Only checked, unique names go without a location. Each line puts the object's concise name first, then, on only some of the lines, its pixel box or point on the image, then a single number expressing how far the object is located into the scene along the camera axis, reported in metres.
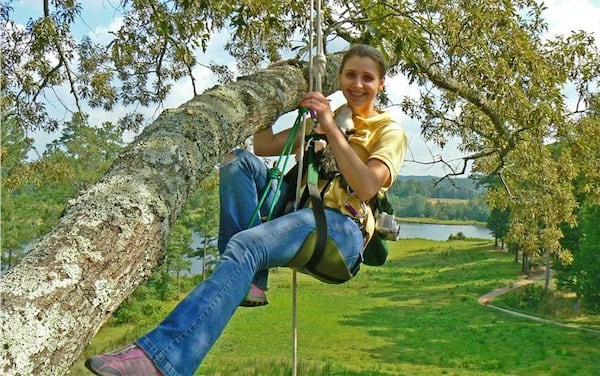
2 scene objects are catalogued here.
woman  1.47
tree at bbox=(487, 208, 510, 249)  37.59
